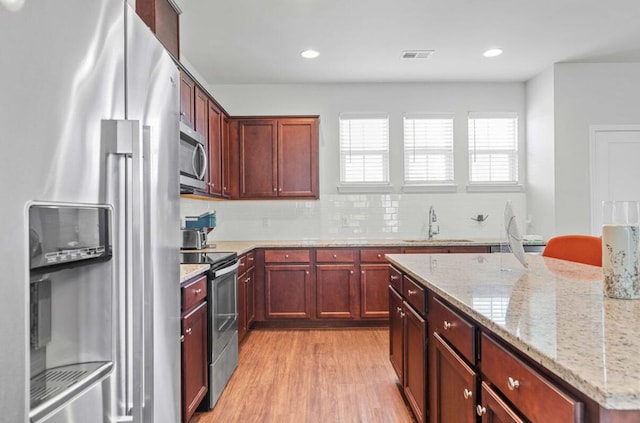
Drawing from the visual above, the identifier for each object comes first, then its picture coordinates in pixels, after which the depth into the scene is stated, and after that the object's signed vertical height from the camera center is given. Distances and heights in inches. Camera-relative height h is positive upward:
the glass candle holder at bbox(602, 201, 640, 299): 51.8 -5.1
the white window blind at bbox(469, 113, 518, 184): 195.5 +30.0
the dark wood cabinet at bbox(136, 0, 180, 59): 91.1 +47.1
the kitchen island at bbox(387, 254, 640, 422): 29.2 -12.1
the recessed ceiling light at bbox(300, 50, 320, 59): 155.8 +62.6
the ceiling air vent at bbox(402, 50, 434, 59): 156.6 +62.5
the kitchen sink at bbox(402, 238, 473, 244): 184.1 -13.4
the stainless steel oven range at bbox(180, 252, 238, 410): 97.5 -27.8
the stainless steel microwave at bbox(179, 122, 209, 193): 104.6 +15.1
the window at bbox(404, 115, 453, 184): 194.7 +29.8
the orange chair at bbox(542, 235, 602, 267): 97.9 -10.3
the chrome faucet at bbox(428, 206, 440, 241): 190.9 -6.2
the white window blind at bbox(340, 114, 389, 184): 193.5 +30.0
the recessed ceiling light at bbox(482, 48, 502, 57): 156.6 +62.7
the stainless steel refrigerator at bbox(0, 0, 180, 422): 27.7 +0.2
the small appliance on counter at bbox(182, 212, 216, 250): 136.6 -5.9
